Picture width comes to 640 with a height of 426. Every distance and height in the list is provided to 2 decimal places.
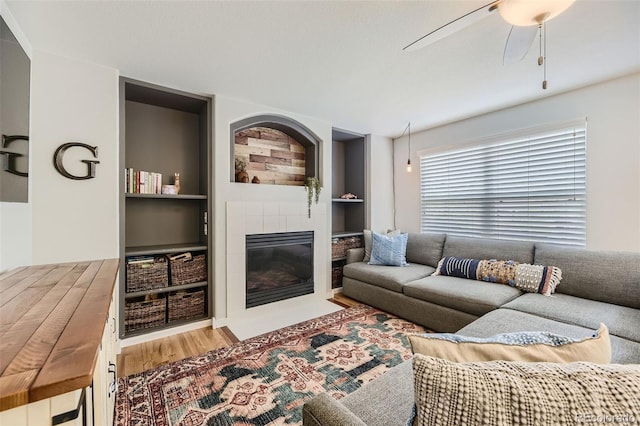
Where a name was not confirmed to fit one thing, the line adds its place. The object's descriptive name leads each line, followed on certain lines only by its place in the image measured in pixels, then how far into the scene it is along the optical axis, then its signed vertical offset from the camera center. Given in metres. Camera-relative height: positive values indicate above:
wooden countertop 0.56 -0.34
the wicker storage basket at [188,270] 2.76 -0.60
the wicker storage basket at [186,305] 2.79 -0.97
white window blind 2.82 +0.29
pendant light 4.01 +1.07
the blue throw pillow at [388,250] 3.67 -0.52
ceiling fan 1.25 +0.99
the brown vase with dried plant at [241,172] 3.21 +0.49
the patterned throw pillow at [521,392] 0.53 -0.37
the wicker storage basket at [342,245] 4.02 -0.49
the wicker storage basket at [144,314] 2.56 -0.98
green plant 3.62 +0.34
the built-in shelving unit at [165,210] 2.58 +0.04
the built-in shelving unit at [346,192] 4.11 +0.33
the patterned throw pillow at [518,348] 0.76 -0.39
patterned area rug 1.69 -1.24
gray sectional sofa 1.05 -0.75
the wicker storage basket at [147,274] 2.54 -0.58
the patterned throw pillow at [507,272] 2.51 -0.62
